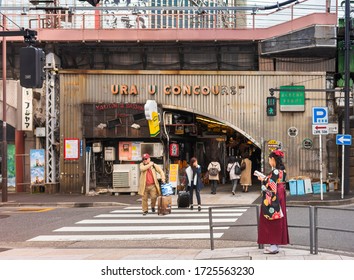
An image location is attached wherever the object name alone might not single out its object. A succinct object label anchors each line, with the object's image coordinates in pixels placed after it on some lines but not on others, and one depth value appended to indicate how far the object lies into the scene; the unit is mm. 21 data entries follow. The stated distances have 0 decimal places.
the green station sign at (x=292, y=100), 21281
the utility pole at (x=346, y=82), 19250
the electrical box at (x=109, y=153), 21938
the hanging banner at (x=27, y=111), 21516
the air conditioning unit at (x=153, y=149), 21703
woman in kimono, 7977
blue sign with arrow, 18703
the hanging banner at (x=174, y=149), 22438
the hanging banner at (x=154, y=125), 20953
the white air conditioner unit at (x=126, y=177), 21484
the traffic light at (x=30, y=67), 10281
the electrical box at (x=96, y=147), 21969
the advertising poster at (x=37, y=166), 22328
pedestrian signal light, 21328
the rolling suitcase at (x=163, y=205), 14781
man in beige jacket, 14516
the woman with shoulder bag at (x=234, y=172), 20641
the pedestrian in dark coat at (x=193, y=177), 16562
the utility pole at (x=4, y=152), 19422
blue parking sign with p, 18047
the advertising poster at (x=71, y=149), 21719
